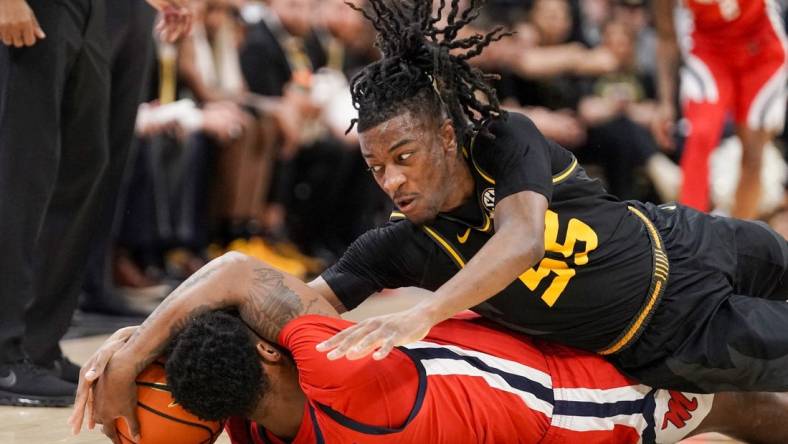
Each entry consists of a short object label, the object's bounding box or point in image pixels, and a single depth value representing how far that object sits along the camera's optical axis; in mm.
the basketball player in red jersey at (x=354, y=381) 5484
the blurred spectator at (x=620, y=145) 17756
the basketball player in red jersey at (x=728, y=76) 12846
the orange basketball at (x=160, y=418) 5645
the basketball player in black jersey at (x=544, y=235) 5994
